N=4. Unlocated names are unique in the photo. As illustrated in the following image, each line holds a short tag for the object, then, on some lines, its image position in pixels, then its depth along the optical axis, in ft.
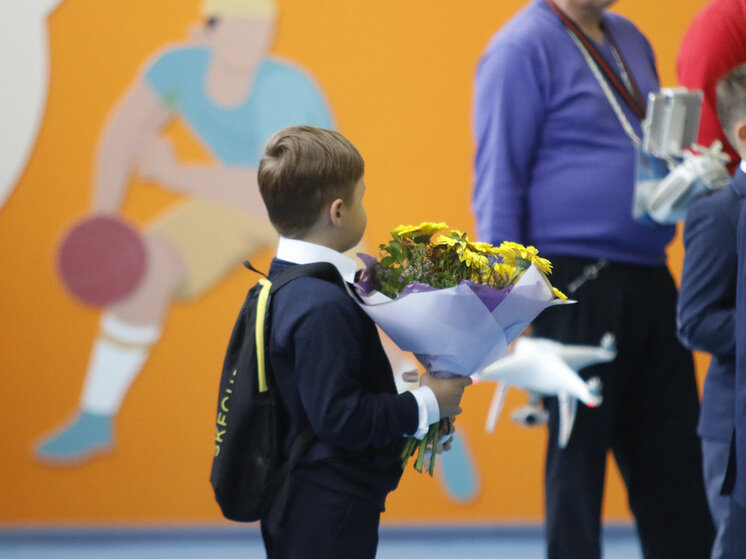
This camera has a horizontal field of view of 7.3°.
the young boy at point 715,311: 31.76
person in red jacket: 33.29
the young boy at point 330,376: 30.23
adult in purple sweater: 32.83
